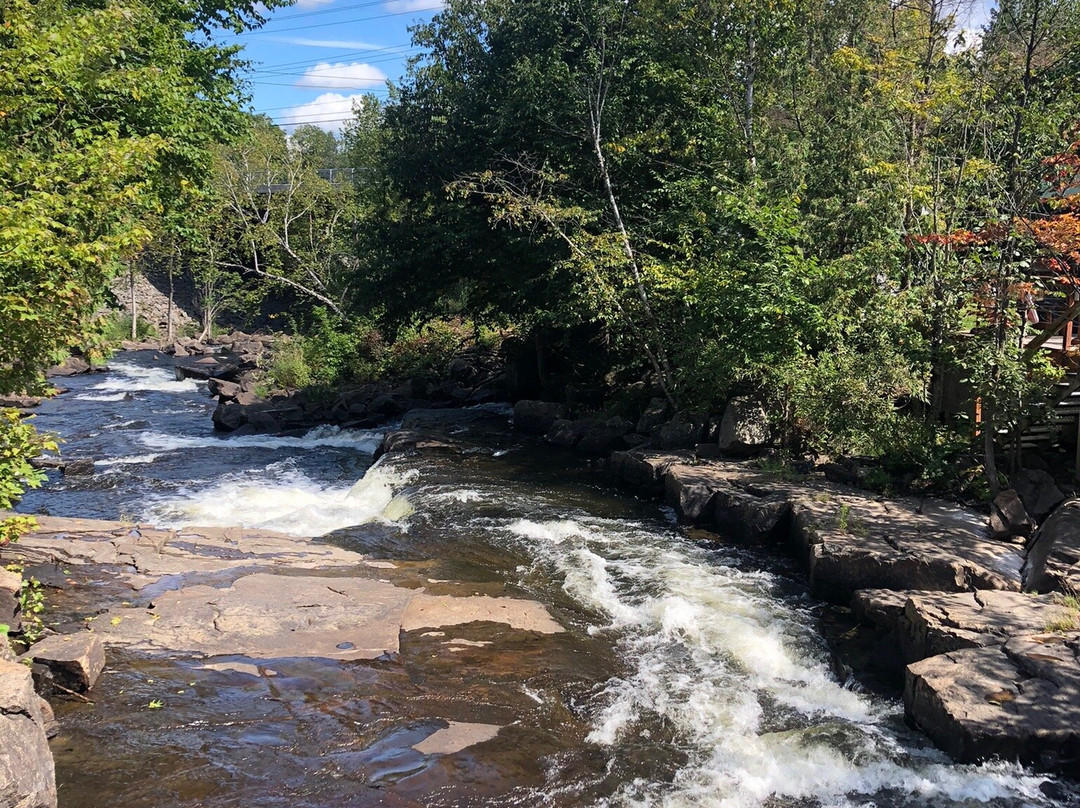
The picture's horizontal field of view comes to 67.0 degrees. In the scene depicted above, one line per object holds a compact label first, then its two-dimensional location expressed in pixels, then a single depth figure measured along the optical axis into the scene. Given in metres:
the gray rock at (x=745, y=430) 12.27
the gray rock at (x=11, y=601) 6.06
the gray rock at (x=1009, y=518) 8.45
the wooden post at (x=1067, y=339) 9.85
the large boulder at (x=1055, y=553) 7.02
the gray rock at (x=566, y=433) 16.40
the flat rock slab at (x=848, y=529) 7.75
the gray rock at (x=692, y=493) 10.78
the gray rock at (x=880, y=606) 7.27
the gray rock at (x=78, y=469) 14.12
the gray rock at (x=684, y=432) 13.73
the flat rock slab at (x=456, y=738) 5.31
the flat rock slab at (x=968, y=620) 6.35
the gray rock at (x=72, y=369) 27.72
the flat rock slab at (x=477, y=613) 7.36
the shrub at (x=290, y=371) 24.21
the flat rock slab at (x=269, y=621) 6.62
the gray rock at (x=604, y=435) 15.62
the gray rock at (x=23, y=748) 3.92
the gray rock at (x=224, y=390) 22.77
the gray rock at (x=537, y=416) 17.69
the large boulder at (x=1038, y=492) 8.91
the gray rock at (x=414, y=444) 15.48
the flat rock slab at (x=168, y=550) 8.27
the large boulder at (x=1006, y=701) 5.17
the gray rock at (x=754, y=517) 9.82
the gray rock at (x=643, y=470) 12.52
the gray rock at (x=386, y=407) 20.83
